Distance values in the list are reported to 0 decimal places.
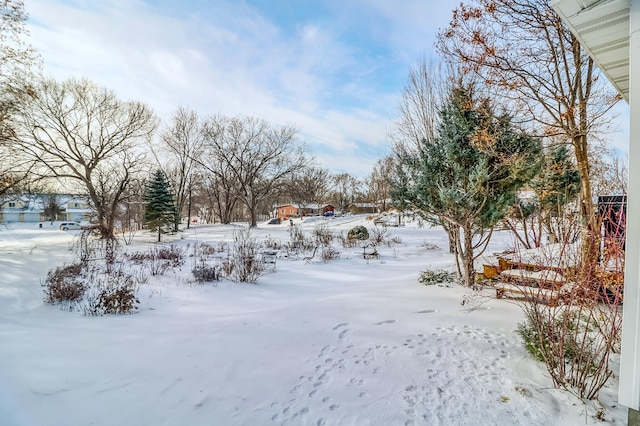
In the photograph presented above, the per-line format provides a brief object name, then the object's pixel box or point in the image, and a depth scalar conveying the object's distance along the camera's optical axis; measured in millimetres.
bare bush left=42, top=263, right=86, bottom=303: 4964
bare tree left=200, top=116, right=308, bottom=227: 25109
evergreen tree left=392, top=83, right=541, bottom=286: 5086
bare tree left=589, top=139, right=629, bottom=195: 7324
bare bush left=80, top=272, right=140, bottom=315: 4531
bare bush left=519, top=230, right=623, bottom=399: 2375
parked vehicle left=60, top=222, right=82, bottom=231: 27797
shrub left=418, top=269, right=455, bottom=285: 6008
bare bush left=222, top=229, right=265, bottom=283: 6663
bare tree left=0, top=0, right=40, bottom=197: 9227
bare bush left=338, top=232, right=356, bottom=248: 11894
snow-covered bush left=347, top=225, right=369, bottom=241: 13217
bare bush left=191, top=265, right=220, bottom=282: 6521
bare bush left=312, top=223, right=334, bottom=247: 11664
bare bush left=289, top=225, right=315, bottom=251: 11238
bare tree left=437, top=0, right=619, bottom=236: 5125
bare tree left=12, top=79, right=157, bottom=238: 15398
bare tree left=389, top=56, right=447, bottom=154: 9938
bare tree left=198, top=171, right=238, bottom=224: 26828
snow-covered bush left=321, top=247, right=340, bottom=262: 9355
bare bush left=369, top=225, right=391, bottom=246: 12402
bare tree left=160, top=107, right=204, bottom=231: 25562
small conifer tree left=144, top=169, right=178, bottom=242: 16312
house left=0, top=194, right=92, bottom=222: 42625
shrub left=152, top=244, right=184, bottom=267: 8359
